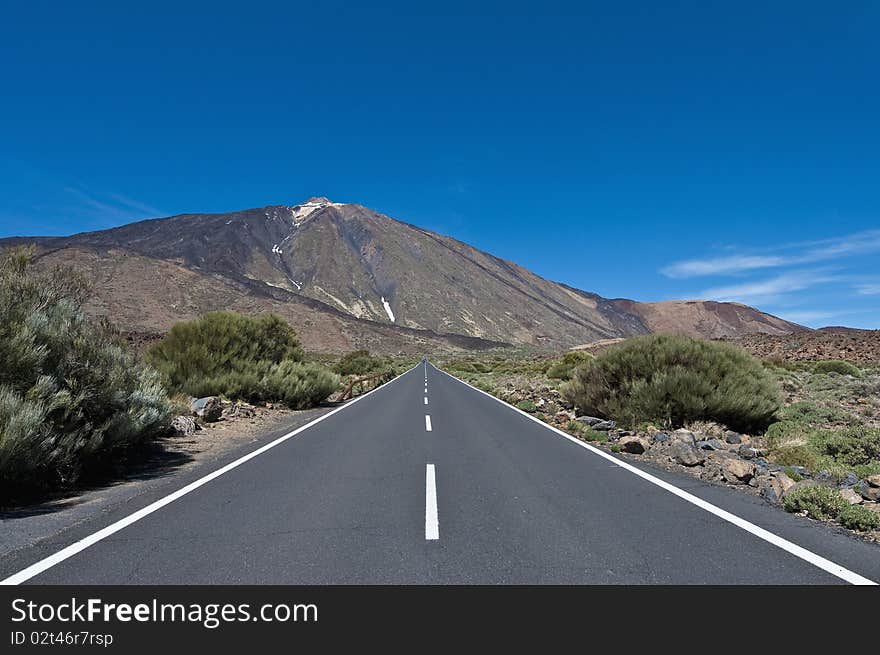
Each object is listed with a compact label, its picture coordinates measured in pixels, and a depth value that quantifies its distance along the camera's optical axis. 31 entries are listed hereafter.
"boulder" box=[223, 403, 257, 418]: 14.75
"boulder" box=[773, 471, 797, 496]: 6.89
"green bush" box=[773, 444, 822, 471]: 8.19
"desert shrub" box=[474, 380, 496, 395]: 28.51
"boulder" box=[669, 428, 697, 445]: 10.14
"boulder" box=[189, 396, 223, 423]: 13.26
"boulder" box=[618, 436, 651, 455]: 10.02
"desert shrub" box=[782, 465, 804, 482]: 7.36
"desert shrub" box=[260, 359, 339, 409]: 18.14
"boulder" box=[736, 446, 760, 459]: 9.07
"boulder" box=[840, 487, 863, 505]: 6.11
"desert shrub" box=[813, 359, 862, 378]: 25.81
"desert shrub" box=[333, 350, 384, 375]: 47.44
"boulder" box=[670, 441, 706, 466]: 8.76
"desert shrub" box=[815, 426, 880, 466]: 8.51
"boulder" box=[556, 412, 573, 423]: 14.87
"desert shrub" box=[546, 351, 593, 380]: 33.03
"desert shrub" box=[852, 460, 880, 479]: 7.45
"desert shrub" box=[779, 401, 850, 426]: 12.51
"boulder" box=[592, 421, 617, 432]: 12.85
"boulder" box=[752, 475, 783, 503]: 6.66
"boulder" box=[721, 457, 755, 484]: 7.66
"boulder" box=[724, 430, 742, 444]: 10.53
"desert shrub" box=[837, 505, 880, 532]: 5.41
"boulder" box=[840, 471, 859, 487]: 7.03
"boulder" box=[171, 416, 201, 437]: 11.42
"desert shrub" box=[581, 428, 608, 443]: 11.42
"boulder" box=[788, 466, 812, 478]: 7.70
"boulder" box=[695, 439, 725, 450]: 9.68
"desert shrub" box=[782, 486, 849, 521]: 5.85
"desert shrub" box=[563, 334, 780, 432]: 12.09
